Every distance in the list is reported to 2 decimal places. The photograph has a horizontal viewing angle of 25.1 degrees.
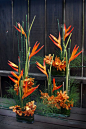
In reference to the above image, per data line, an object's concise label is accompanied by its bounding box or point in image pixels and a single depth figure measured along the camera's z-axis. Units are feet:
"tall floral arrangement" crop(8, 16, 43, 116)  3.93
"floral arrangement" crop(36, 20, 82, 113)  4.47
